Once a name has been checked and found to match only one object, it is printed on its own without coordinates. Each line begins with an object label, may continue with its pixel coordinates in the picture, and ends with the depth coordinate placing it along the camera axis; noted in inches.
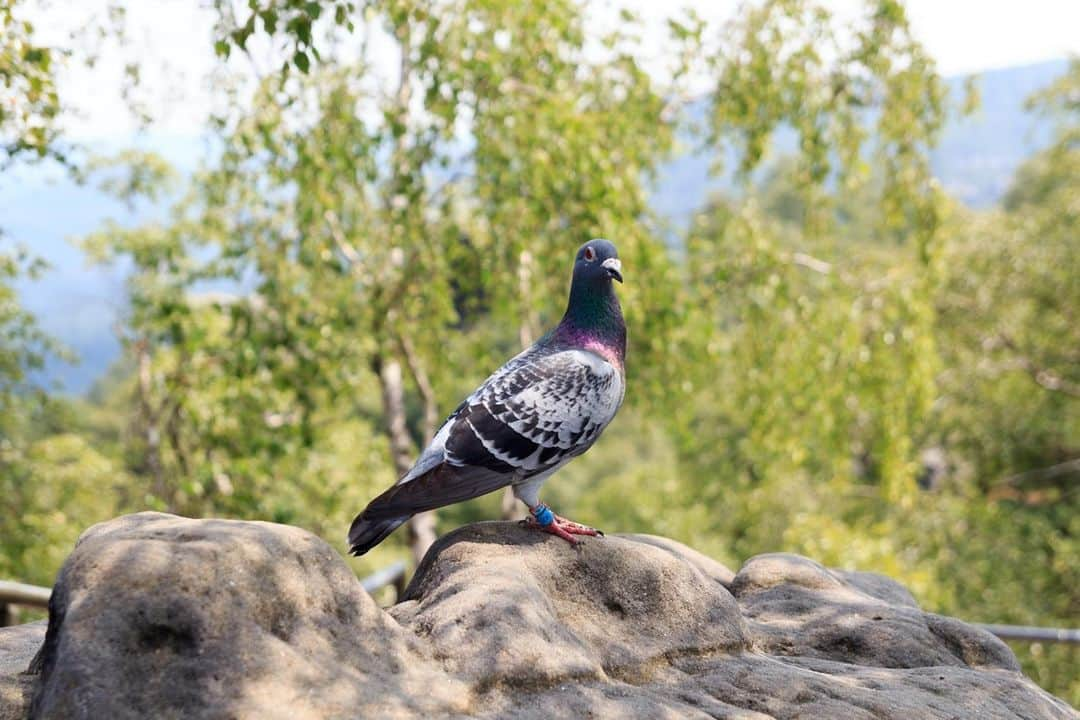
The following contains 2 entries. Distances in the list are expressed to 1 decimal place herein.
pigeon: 136.1
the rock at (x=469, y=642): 96.7
